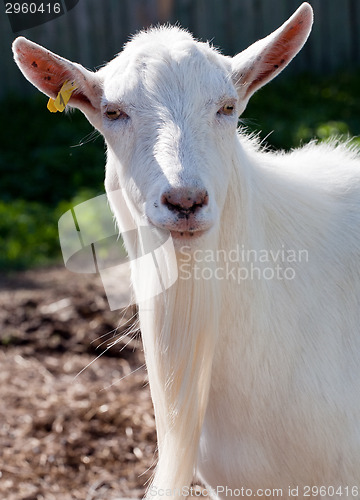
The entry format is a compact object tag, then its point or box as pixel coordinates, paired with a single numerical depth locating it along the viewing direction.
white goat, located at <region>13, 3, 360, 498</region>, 3.01
